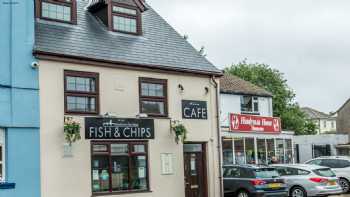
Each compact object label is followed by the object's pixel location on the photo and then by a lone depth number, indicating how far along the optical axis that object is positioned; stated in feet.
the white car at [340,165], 84.84
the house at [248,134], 94.13
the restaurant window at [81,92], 54.85
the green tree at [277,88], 200.03
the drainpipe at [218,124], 66.95
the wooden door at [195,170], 64.64
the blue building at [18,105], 49.44
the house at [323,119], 344.49
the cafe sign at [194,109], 64.68
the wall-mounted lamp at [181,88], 64.44
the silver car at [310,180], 71.87
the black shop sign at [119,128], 55.67
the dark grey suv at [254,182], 64.95
